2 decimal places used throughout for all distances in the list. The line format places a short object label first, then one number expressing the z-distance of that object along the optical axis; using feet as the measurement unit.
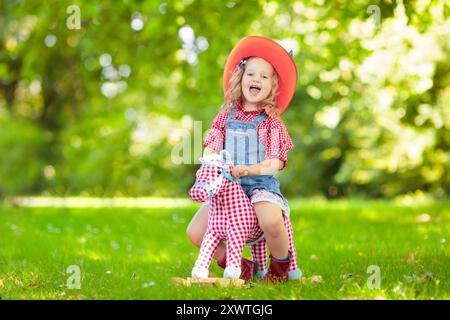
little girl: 13.20
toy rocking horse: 12.57
